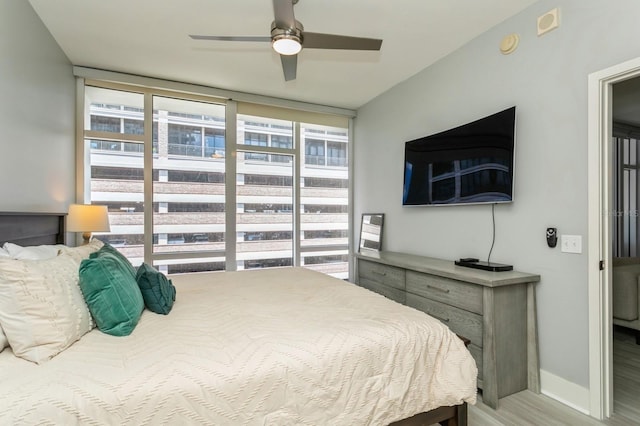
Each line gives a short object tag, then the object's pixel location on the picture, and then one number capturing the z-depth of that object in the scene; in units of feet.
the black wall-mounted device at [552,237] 6.95
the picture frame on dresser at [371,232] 12.92
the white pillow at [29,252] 4.63
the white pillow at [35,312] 3.75
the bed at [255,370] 3.27
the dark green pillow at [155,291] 5.49
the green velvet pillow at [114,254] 5.69
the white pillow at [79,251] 5.65
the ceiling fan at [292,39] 5.84
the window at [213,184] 11.46
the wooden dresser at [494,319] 6.74
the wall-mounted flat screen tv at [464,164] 7.82
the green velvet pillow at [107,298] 4.49
